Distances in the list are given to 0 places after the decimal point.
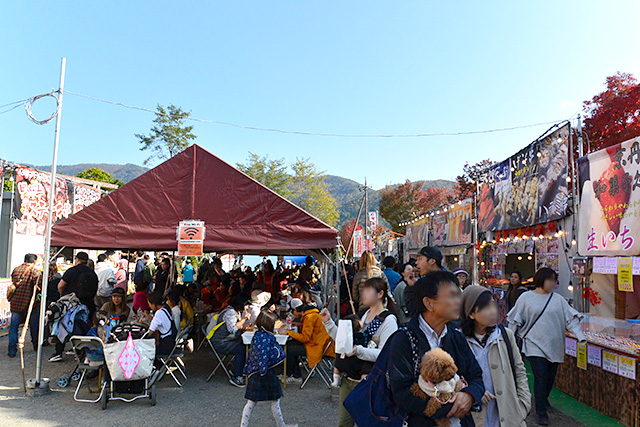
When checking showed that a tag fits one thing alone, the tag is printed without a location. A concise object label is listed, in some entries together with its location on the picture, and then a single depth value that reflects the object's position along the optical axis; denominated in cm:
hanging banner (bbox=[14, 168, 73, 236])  1064
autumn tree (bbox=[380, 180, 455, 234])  3597
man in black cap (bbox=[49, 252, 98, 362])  736
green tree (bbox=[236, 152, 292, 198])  3650
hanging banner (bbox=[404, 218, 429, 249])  1753
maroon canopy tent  609
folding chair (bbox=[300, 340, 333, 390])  612
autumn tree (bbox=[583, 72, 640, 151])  1452
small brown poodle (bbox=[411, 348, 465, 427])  188
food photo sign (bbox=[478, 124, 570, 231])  730
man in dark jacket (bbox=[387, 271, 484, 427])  193
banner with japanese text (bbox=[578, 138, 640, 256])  562
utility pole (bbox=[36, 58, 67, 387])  564
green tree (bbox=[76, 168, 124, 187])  3505
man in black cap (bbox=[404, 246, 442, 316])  381
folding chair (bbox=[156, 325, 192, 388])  577
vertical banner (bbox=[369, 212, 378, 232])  3169
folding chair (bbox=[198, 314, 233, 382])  614
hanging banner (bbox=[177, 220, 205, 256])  598
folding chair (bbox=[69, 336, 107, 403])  527
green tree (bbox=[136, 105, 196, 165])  2611
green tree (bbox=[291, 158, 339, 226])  4097
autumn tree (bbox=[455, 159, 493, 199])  2598
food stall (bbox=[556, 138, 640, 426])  473
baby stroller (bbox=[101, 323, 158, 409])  508
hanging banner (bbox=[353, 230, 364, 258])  1491
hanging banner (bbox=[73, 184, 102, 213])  1345
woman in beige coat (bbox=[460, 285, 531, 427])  263
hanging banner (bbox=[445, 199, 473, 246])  1205
